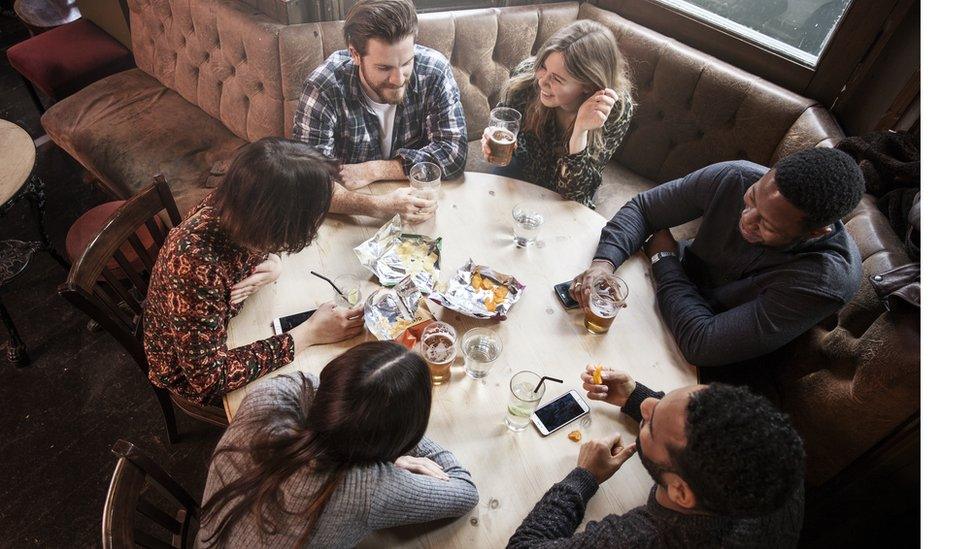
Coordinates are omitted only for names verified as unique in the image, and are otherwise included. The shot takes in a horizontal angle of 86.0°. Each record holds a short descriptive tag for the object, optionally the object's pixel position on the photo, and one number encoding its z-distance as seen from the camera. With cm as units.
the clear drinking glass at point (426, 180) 200
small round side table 227
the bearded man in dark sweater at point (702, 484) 105
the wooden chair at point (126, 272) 152
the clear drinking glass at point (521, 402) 138
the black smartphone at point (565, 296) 174
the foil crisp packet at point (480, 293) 163
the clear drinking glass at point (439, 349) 146
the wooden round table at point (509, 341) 133
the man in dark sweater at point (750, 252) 150
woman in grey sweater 106
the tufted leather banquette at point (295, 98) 249
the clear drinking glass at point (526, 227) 195
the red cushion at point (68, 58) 320
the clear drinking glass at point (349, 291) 163
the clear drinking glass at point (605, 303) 164
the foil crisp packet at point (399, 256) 174
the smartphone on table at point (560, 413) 145
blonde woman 215
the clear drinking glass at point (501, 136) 206
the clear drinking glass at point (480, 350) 151
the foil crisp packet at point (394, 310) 158
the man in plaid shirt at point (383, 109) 196
